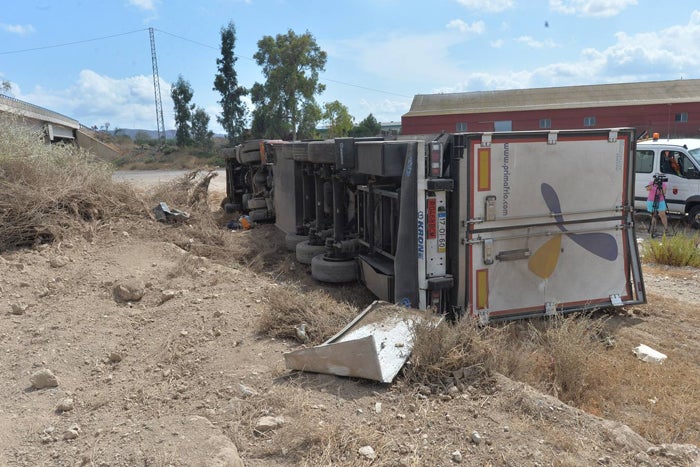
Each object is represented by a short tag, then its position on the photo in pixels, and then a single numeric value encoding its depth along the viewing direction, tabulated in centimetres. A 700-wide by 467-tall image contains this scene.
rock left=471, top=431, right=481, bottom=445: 320
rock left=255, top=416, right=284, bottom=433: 334
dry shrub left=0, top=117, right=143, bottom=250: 766
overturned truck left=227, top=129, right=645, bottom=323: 551
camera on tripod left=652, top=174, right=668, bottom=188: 1224
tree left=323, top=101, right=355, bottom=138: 5607
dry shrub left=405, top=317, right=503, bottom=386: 391
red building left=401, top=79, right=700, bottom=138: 3991
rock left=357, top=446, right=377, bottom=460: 303
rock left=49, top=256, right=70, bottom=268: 689
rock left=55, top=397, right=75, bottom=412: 370
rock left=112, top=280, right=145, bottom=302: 598
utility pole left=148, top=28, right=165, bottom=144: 6207
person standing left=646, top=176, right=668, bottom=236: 1223
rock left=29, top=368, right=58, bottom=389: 405
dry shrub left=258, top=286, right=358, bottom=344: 488
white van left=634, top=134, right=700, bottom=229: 1305
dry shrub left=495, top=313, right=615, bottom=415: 418
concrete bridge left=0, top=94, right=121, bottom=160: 3073
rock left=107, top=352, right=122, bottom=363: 455
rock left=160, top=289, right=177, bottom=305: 599
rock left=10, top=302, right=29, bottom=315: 553
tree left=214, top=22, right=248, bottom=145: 5762
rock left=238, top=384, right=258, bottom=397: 380
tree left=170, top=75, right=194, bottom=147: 6450
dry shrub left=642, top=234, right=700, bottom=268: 943
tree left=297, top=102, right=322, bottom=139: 5331
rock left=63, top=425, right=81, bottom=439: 333
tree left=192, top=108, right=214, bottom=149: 6552
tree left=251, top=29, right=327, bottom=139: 5112
